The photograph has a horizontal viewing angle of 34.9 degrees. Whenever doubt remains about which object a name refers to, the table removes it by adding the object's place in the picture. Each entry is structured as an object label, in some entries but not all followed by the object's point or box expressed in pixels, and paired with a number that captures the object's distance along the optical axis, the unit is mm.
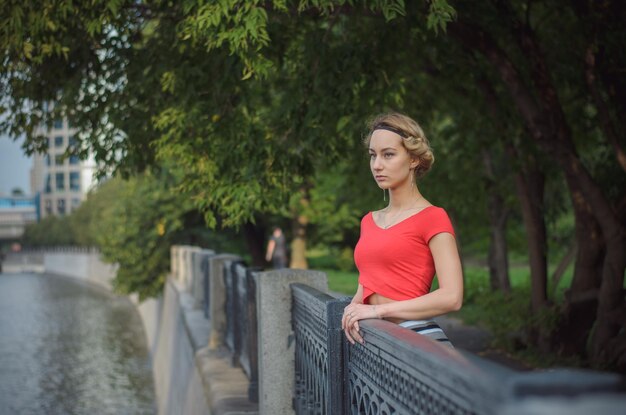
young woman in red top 3664
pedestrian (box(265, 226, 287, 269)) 28062
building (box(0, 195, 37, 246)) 187250
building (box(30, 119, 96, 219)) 166000
